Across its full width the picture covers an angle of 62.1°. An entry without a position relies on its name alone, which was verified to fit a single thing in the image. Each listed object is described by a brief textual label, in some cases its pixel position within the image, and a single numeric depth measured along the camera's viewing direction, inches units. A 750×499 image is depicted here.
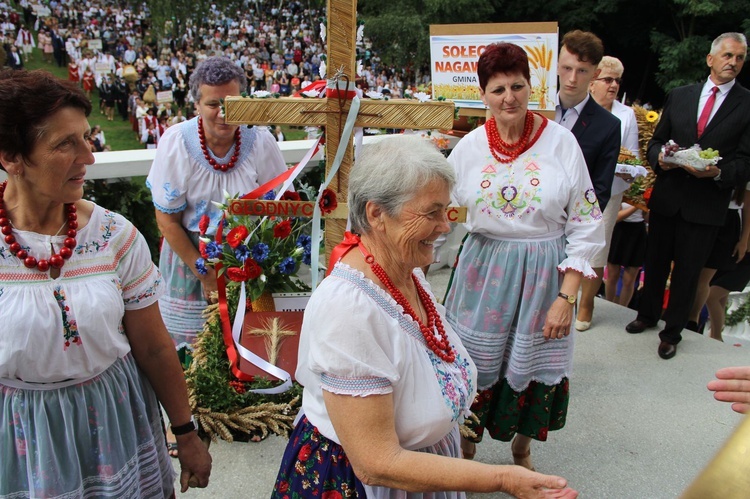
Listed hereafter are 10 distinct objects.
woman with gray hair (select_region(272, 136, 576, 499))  60.0
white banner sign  155.4
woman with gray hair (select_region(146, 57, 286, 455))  115.6
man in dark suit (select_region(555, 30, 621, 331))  127.8
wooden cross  94.0
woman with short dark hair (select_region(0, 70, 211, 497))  64.2
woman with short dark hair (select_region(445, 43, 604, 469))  104.8
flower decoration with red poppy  111.7
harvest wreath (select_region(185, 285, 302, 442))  99.3
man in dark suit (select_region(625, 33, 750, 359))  163.3
